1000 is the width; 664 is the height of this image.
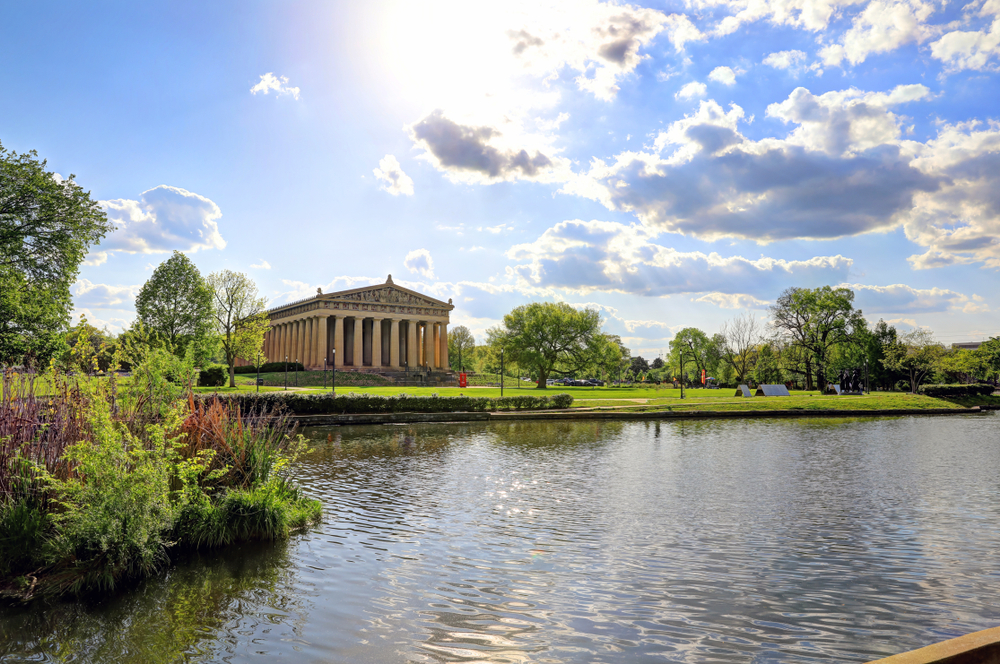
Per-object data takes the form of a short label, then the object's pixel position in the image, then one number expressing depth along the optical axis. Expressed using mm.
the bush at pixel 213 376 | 53125
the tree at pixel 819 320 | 69000
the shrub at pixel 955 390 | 49844
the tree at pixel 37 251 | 27406
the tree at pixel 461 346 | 119188
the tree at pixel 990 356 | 76938
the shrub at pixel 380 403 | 32094
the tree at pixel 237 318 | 59469
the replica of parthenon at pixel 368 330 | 85250
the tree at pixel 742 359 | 91231
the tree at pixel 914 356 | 66438
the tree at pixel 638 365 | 161375
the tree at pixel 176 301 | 54531
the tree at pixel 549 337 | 70188
